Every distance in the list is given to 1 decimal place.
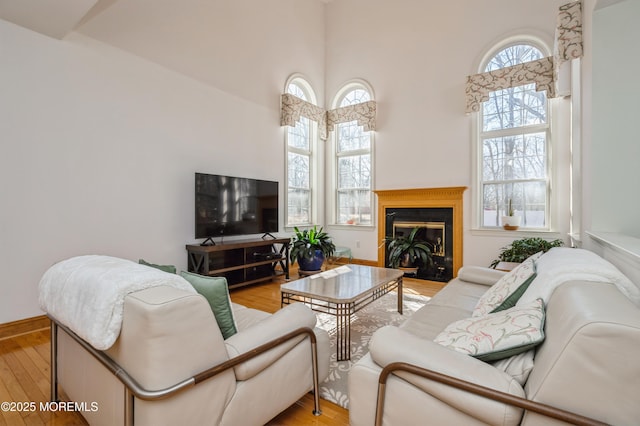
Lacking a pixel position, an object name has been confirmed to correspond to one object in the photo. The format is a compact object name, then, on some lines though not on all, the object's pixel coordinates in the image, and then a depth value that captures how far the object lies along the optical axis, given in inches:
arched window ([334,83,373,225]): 225.0
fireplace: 183.9
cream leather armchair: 39.5
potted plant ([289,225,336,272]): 193.0
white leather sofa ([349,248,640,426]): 29.8
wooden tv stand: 146.5
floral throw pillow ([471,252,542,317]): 60.3
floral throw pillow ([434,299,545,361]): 40.6
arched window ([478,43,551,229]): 164.2
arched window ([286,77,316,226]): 215.6
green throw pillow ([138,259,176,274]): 72.9
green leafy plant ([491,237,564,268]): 149.3
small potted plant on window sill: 166.1
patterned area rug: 72.3
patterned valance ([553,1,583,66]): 106.0
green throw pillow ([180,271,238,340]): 54.3
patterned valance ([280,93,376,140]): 201.5
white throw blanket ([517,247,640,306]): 45.9
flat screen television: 150.5
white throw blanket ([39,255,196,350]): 41.9
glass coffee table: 87.7
